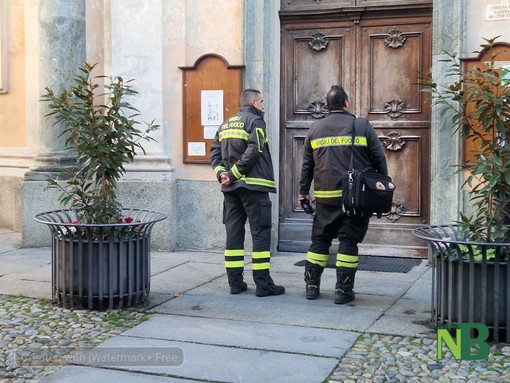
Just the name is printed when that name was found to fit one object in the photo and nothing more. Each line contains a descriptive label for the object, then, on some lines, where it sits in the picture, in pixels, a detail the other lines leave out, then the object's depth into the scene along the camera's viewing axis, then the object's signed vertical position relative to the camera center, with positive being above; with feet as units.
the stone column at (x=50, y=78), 32.12 +2.96
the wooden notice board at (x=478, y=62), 25.67 +2.88
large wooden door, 28.94 +2.05
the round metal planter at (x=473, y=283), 17.76 -3.02
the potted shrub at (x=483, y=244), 17.81 -2.14
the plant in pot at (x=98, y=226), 21.12 -2.03
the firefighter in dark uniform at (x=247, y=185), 22.76 -1.03
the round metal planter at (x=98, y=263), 21.09 -3.05
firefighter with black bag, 21.63 -0.88
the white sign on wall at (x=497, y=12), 25.84 +4.55
